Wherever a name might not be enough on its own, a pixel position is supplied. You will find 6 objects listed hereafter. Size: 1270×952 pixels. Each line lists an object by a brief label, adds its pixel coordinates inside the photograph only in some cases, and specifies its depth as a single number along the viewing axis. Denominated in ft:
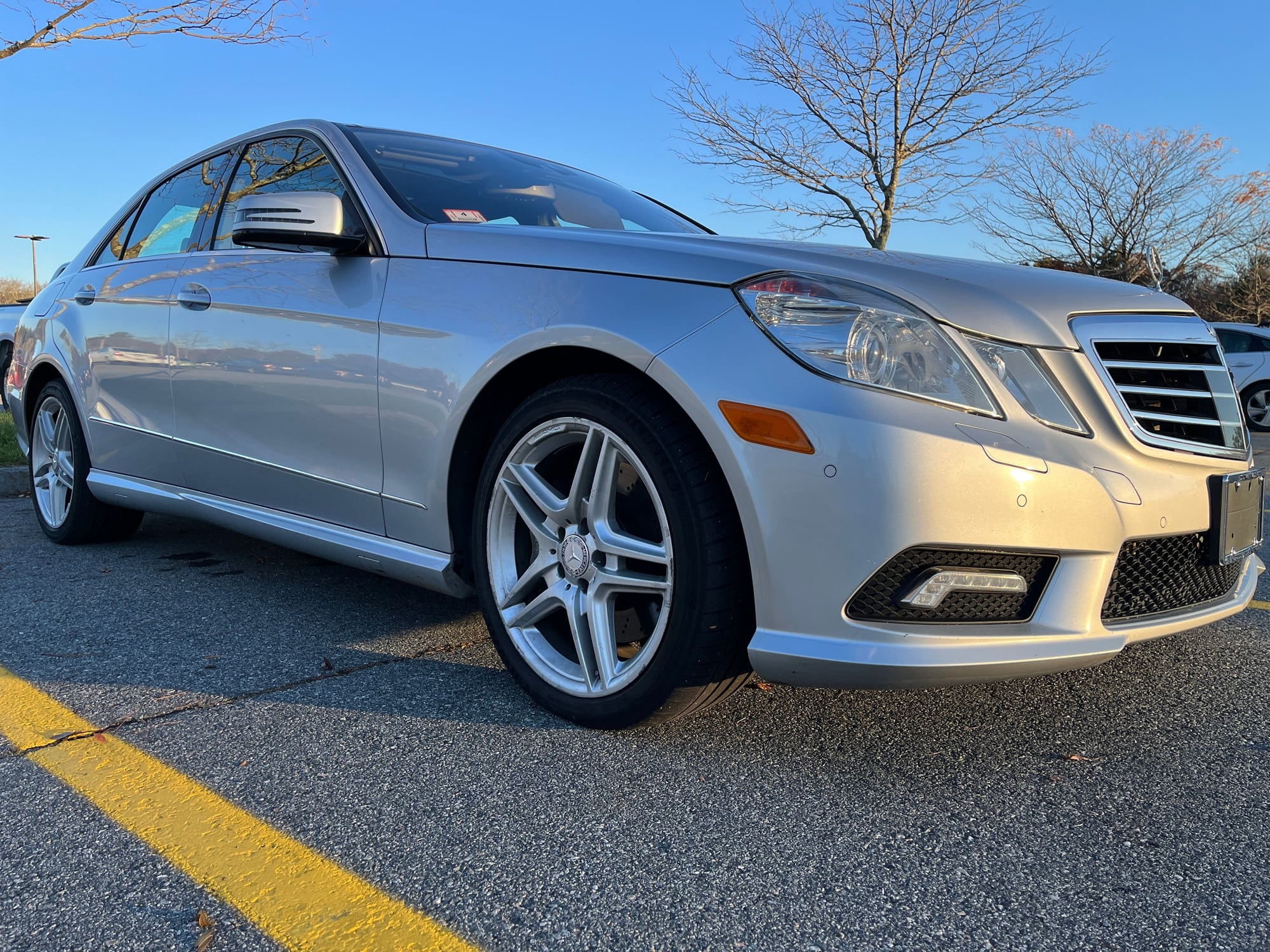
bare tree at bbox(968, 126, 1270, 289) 73.26
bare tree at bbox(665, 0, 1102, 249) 49.26
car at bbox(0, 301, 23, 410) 31.17
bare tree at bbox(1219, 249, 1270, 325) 81.82
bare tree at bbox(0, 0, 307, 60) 25.95
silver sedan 6.47
